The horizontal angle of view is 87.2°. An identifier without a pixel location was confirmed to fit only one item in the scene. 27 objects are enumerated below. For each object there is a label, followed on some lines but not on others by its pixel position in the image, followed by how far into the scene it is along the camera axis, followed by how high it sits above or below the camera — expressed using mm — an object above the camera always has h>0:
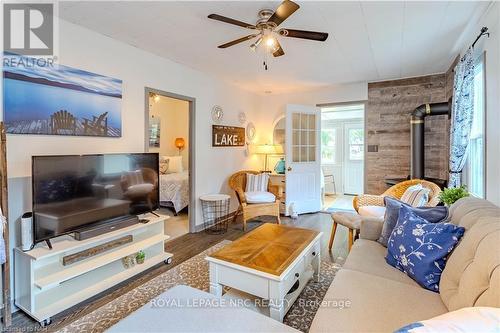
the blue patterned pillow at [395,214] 1970 -408
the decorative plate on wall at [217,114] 4438 +822
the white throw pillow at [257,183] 4667 -382
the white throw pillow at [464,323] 674 -429
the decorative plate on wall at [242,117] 5174 +887
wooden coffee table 1758 -747
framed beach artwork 6312 +740
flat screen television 2080 -253
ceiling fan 1934 +1126
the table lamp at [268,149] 5457 +261
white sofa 1134 -730
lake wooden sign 4443 +465
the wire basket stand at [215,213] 4059 -861
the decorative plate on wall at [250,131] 5461 +641
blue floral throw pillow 1523 -534
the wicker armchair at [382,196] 3496 -473
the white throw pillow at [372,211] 3109 -605
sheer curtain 2588 +494
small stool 2820 -660
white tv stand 1975 -911
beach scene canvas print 2146 +555
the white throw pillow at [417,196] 2707 -372
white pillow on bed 6027 -55
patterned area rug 1895 -1148
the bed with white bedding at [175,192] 4656 -540
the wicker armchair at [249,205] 4160 -707
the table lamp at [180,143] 6688 +476
